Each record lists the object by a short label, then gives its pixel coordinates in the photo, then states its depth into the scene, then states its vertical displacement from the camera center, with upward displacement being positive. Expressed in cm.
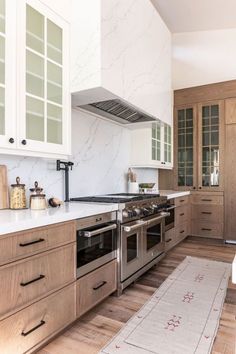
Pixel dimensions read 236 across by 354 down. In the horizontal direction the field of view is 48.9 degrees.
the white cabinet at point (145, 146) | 386 +51
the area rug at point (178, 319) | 166 -106
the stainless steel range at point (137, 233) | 234 -55
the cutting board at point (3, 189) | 191 -7
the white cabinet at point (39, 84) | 174 +72
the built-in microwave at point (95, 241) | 189 -49
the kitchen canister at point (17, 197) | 192 -13
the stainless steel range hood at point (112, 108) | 238 +77
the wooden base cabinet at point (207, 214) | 438 -58
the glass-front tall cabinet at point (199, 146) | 443 +61
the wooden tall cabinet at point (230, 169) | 429 +18
